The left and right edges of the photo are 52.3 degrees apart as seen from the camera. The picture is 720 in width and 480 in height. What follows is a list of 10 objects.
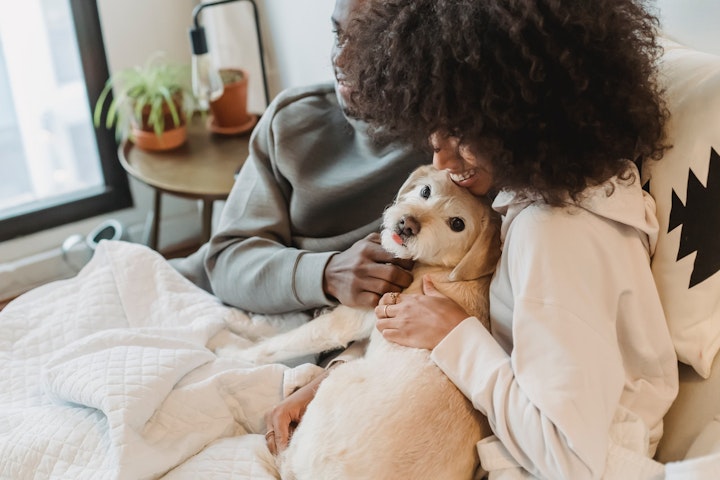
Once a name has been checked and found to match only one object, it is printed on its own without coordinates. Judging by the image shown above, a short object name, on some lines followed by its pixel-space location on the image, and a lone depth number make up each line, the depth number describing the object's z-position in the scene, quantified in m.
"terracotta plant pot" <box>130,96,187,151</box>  2.18
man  1.41
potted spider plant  2.17
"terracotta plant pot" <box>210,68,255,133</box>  2.16
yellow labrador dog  1.00
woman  0.88
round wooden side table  2.00
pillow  0.99
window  2.43
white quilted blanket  1.19
